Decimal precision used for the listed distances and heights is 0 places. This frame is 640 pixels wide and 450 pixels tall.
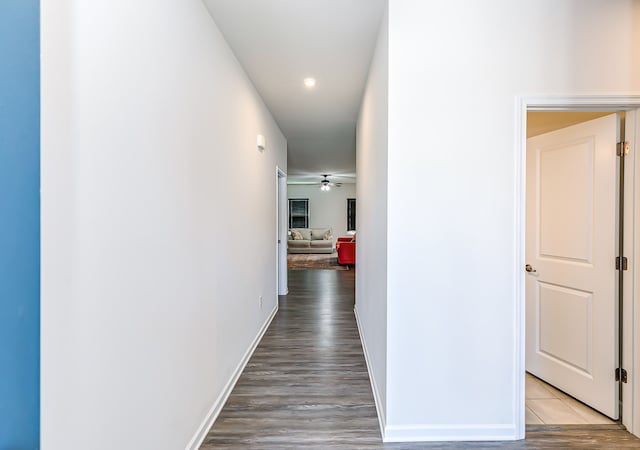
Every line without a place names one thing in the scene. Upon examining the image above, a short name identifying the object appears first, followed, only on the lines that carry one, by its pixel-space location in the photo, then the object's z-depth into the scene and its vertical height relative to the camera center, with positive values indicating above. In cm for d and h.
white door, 205 -25
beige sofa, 1136 -59
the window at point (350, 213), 1252 +45
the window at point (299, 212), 1266 +48
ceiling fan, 1050 +139
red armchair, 841 -74
